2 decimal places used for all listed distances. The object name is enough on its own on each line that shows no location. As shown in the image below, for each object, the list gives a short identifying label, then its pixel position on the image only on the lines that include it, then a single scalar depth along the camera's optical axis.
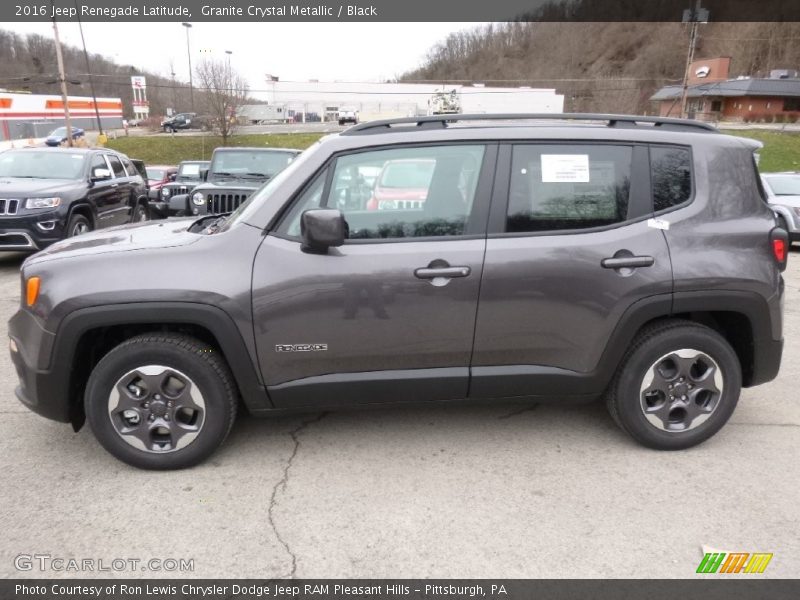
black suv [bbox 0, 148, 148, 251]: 7.91
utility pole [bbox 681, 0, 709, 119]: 27.16
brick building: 59.67
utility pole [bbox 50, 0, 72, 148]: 27.94
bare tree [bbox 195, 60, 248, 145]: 40.84
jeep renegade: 2.96
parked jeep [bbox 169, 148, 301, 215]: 8.94
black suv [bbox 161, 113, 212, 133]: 56.30
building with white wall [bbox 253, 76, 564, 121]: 71.44
